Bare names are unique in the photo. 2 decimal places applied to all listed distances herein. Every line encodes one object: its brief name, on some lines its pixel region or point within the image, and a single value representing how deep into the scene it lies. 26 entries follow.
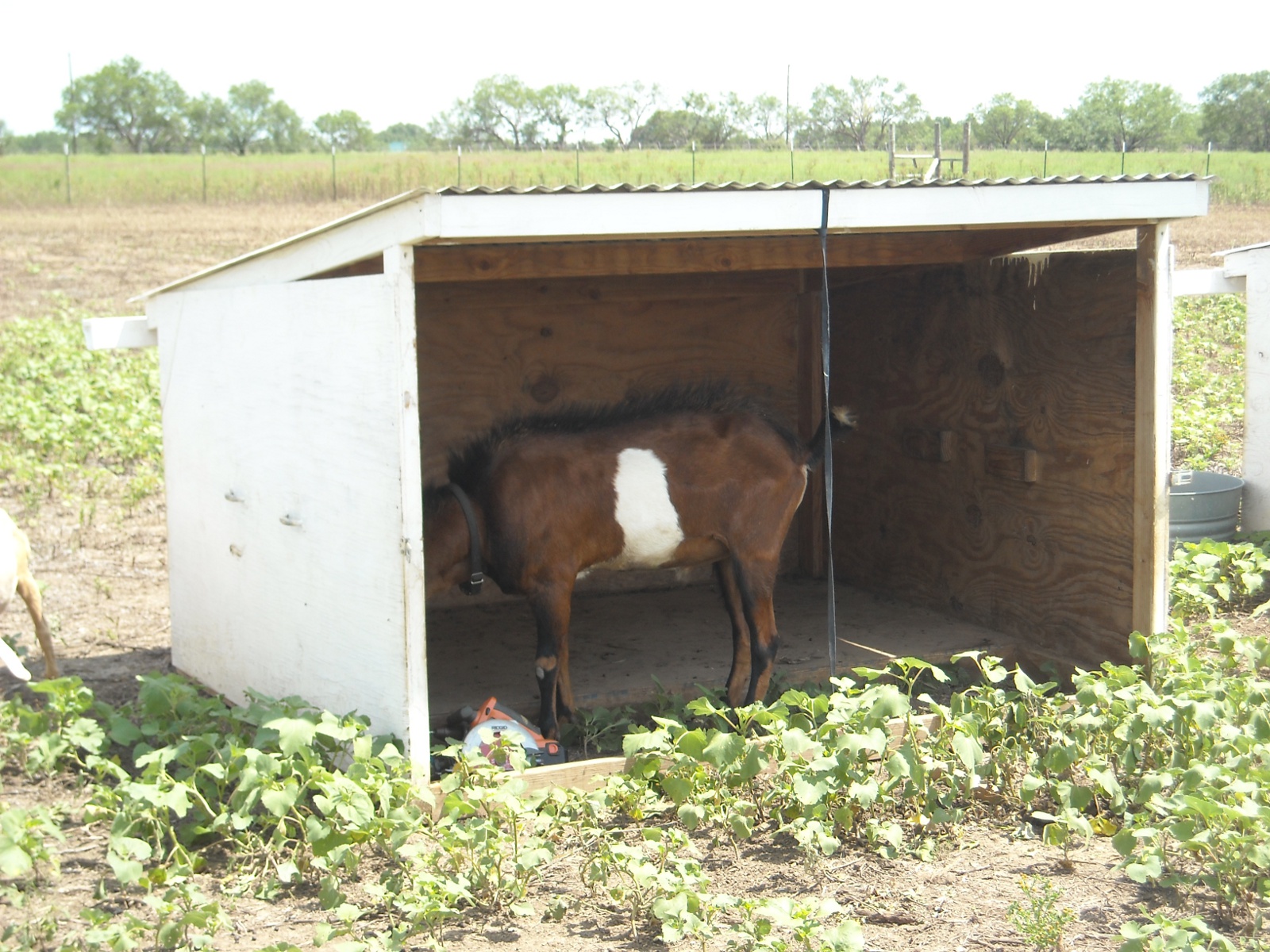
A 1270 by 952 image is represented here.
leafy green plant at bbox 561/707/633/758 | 5.36
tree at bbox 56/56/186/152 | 62.22
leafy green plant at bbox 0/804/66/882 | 3.54
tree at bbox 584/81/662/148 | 63.22
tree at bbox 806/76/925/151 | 49.53
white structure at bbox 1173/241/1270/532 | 8.14
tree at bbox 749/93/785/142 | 57.49
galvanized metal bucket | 7.91
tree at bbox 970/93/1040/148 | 53.94
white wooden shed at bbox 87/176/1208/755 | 4.52
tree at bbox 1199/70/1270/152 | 57.09
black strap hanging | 4.70
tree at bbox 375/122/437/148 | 61.94
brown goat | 5.41
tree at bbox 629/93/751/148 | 58.47
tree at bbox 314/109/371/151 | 69.69
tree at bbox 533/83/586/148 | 62.97
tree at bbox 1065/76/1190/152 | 56.34
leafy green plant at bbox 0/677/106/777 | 4.73
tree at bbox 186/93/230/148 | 64.12
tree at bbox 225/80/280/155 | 65.56
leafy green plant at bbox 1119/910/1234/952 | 3.06
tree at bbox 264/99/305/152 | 67.44
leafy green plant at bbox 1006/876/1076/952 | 3.44
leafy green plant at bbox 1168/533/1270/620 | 6.15
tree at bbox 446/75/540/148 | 62.47
